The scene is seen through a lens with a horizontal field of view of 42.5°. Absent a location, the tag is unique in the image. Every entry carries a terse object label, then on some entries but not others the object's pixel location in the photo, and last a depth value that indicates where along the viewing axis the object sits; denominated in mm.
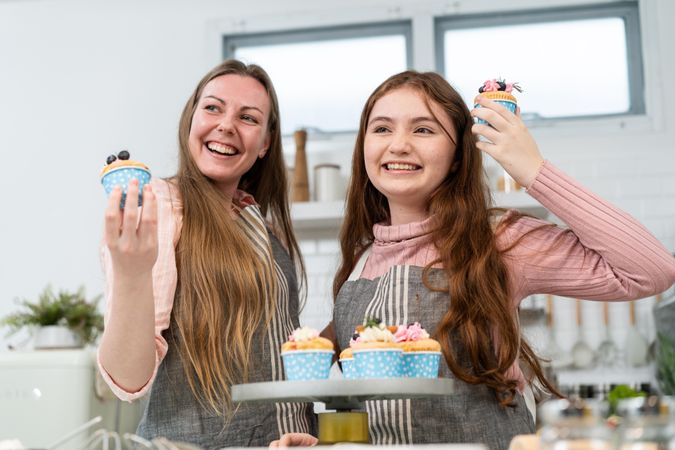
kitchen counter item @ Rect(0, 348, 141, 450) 3709
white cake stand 1380
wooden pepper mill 4391
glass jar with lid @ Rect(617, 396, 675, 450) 935
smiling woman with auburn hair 1780
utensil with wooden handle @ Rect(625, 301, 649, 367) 4215
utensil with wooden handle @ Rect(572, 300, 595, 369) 4285
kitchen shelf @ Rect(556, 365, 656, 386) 4246
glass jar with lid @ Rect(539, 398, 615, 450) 925
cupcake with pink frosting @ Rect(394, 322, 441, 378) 1618
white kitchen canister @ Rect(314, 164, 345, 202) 4371
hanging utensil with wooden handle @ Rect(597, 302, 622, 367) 4289
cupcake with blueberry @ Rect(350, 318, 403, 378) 1540
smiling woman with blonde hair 1690
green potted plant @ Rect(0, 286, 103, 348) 3928
